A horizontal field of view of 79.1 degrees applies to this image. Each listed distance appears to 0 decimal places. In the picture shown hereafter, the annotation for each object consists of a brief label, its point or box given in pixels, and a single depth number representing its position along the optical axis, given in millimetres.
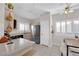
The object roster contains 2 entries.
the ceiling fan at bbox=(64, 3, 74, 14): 1378
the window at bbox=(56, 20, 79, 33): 2315
